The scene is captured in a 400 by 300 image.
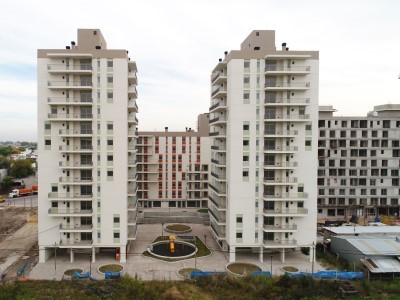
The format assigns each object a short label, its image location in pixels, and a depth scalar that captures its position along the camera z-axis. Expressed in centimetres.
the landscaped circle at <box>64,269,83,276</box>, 3806
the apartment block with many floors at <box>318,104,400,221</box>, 6531
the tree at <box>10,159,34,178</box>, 10144
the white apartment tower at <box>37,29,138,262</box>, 4028
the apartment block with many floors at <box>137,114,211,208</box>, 7356
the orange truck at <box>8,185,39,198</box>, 8638
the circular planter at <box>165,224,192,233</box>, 5540
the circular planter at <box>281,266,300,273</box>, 4005
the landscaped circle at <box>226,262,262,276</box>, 3917
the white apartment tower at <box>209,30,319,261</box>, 4147
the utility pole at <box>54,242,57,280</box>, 3893
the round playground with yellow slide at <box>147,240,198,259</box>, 4399
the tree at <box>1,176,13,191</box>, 9069
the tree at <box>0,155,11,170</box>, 11242
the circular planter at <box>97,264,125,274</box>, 3903
